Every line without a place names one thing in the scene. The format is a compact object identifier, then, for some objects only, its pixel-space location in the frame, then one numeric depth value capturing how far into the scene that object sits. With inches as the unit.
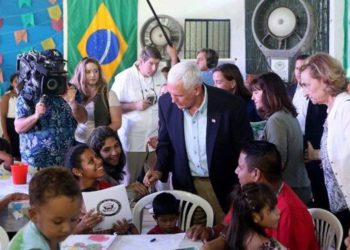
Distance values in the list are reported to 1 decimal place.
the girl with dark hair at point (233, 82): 154.3
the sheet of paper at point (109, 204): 92.0
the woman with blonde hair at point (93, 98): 157.6
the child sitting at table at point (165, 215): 105.1
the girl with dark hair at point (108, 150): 119.2
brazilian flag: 245.0
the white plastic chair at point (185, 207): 109.8
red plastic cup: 118.2
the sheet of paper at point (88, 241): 84.4
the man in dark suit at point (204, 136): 114.1
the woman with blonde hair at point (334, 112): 101.4
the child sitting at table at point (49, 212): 61.0
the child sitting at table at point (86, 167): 105.6
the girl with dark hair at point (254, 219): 76.4
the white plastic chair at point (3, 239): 86.3
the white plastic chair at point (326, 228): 98.7
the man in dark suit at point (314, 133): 146.1
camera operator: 127.4
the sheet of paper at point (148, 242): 86.0
